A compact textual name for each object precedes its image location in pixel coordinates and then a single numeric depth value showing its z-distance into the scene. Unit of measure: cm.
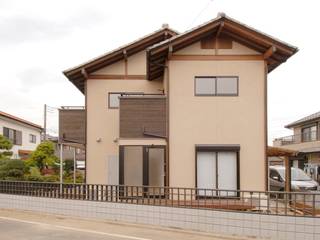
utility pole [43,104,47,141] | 3659
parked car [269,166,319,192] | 2042
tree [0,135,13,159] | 2919
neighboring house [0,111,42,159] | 4034
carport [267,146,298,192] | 1631
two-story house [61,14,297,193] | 1392
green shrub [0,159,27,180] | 1508
